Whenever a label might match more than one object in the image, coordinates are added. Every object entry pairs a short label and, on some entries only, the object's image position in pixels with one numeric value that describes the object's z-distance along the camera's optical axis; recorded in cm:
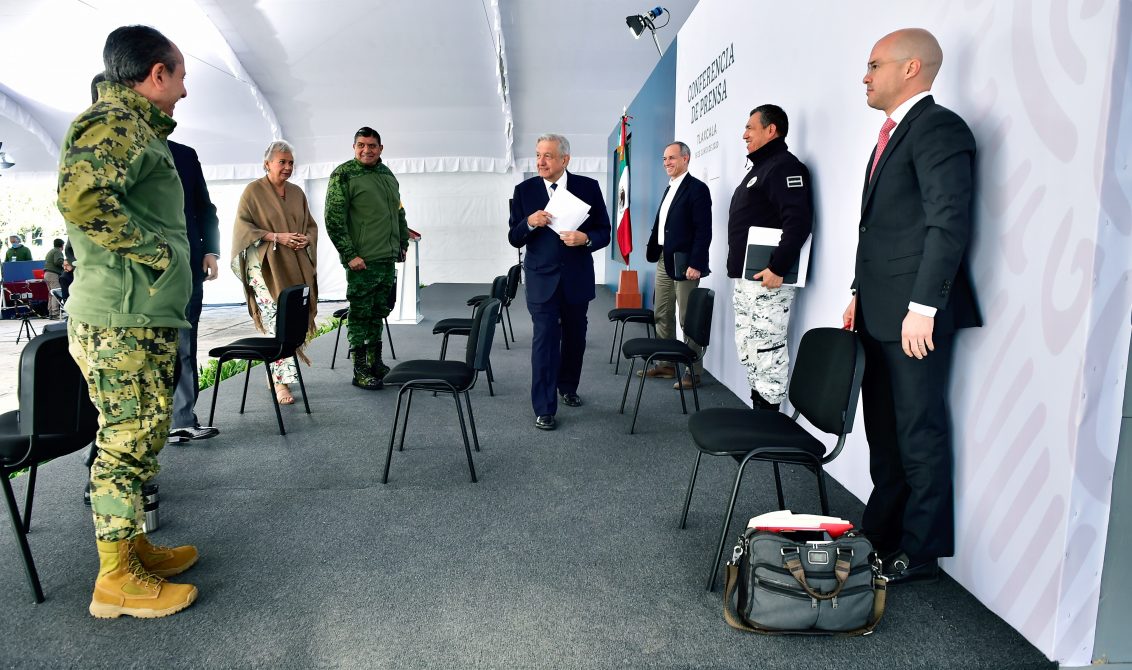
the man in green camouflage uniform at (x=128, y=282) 157
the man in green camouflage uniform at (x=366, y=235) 404
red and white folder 169
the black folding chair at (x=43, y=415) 171
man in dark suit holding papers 335
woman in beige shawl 375
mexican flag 687
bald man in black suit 164
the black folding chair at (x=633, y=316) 482
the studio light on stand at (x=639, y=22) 692
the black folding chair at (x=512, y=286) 565
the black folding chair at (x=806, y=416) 183
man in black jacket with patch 296
